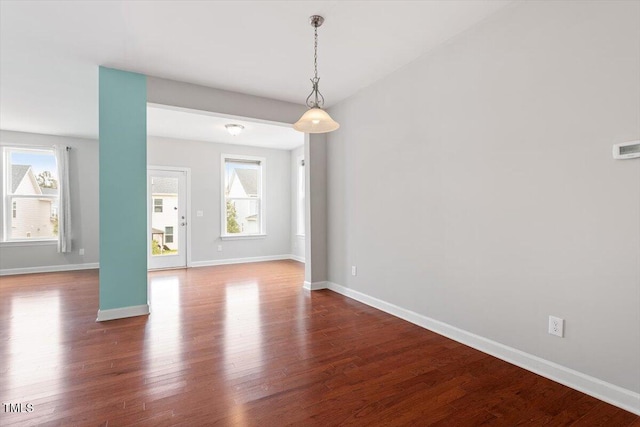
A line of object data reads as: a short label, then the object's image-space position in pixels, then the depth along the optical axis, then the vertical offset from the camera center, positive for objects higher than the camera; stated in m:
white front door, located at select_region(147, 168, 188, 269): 6.45 -0.12
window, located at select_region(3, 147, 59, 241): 6.05 +0.40
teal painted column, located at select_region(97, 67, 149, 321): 3.47 +0.22
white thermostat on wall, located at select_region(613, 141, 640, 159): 1.86 +0.36
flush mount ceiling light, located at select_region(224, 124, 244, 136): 5.54 +1.51
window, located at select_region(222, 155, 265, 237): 7.27 +0.39
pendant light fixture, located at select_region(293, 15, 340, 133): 2.51 +0.74
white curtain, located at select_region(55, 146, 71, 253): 6.29 +0.25
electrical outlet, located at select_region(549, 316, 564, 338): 2.20 -0.84
